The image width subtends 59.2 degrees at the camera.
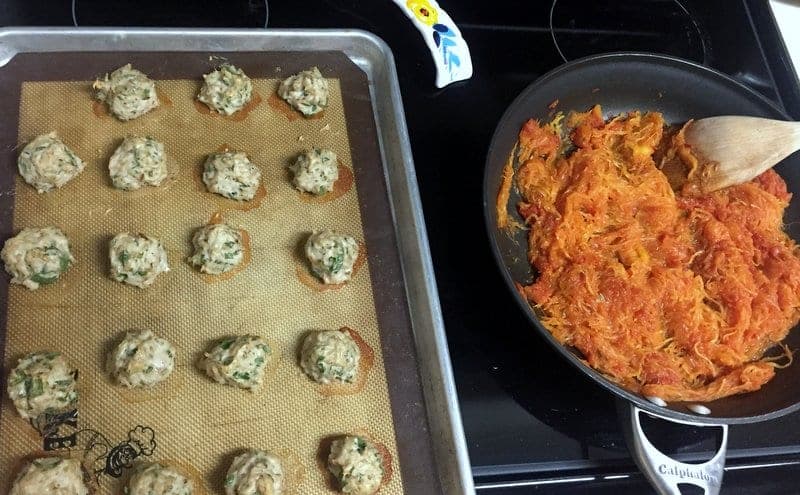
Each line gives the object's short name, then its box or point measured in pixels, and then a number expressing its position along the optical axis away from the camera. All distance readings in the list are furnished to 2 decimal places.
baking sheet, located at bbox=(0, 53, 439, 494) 0.49
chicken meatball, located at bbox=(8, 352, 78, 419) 0.46
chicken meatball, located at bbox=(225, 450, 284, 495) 0.46
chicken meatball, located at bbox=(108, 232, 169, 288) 0.50
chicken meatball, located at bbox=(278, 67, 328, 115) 0.58
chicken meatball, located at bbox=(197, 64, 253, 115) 0.57
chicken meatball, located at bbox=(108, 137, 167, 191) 0.53
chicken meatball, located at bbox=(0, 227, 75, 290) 0.49
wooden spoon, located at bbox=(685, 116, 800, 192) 0.56
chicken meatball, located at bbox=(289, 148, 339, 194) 0.56
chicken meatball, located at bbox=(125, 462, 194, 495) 0.45
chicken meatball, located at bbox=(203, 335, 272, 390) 0.49
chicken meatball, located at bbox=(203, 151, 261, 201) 0.54
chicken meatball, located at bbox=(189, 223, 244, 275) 0.52
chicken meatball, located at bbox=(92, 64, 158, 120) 0.55
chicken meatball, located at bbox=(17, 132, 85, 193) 0.52
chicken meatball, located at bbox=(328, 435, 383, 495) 0.47
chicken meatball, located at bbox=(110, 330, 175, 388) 0.48
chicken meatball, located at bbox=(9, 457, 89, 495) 0.44
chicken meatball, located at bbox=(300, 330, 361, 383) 0.50
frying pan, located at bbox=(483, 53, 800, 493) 0.46
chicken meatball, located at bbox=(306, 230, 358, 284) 0.53
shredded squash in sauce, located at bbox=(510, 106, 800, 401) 0.53
